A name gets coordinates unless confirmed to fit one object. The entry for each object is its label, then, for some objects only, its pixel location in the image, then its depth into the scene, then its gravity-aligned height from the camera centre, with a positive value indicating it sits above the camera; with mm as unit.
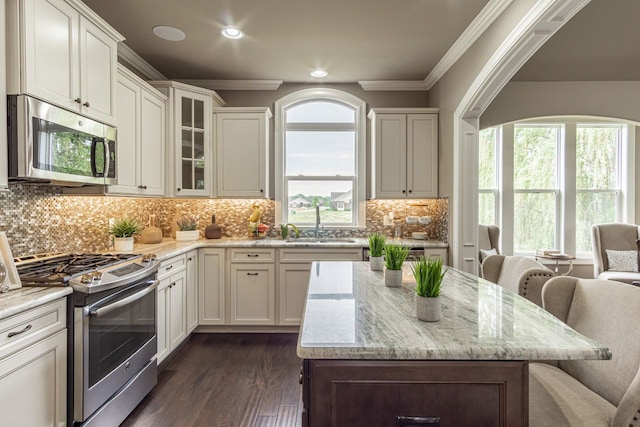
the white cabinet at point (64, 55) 1633 +928
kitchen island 944 -485
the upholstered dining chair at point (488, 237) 4016 -301
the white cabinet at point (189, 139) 3361 +806
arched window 4176 +641
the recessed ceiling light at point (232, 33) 2789 +1594
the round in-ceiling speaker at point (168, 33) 2771 +1594
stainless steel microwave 1623 +388
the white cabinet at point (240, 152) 3732 +710
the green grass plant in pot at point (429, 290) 1146 -281
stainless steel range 1653 -672
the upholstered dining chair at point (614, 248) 4059 -452
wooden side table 4362 -622
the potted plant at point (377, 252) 2043 -250
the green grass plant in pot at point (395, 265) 1652 -271
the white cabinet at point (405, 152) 3775 +717
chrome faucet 3982 -113
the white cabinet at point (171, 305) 2619 -812
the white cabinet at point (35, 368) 1329 -697
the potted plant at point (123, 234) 2707 -183
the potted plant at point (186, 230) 3617 -196
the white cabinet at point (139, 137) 2600 +685
